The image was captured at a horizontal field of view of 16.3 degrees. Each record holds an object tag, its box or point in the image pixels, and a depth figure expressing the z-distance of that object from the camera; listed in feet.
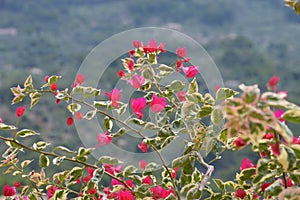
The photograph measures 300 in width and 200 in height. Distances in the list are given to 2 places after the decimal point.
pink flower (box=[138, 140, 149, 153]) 6.45
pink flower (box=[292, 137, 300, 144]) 5.72
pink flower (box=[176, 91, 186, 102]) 6.54
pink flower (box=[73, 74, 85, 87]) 6.46
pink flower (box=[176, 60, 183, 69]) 6.53
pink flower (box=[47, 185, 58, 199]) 6.75
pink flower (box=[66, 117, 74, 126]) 6.56
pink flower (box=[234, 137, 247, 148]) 5.25
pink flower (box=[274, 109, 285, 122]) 5.51
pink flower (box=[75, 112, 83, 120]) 6.53
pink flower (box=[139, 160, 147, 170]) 6.62
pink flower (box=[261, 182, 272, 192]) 5.94
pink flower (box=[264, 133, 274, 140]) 5.72
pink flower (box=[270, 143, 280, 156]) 5.19
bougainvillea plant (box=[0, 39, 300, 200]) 6.00
